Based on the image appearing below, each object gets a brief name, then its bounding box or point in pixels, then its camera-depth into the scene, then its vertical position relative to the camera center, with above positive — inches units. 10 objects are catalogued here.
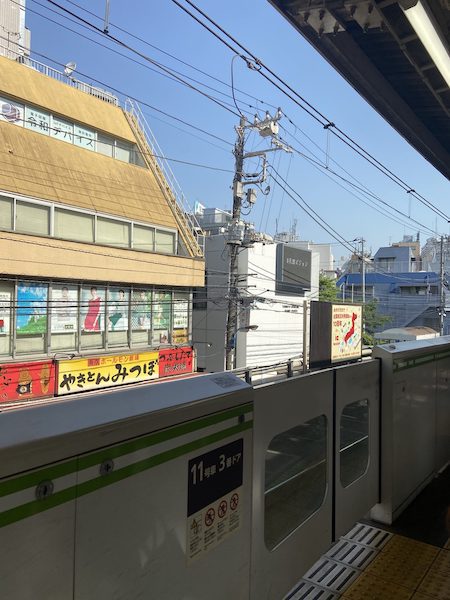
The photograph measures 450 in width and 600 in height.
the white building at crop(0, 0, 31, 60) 783.3 +608.1
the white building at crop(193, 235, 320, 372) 919.0 -12.9
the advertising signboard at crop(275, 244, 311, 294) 978.7 +78.5
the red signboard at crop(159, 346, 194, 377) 695.1 -86.5
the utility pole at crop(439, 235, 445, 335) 1018.1 +21.9
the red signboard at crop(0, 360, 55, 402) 505.7 -87.6
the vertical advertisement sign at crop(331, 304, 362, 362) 449.4 -19.1
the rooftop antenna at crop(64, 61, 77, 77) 686.1 +347.1
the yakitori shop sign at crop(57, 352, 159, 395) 567.5 -88.7
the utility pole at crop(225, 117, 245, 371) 674.2 +78.2
